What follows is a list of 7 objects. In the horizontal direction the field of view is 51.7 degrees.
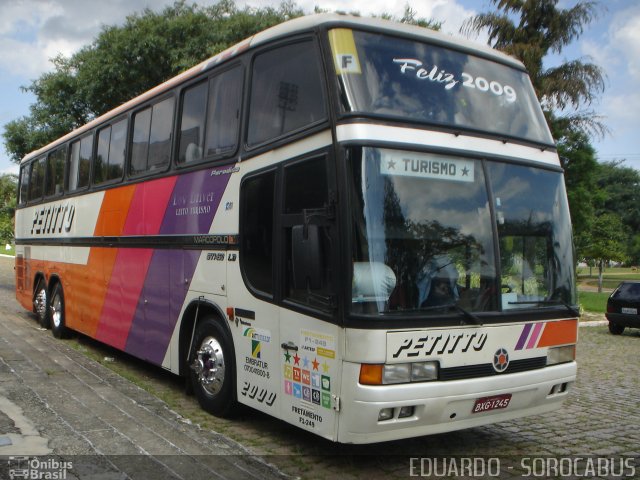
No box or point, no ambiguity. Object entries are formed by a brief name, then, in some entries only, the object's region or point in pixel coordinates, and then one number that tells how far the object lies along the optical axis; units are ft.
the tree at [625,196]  219.41
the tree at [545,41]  74.18
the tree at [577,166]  81.56
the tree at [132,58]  66.80
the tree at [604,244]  130.11
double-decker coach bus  16.17
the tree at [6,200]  221.46
